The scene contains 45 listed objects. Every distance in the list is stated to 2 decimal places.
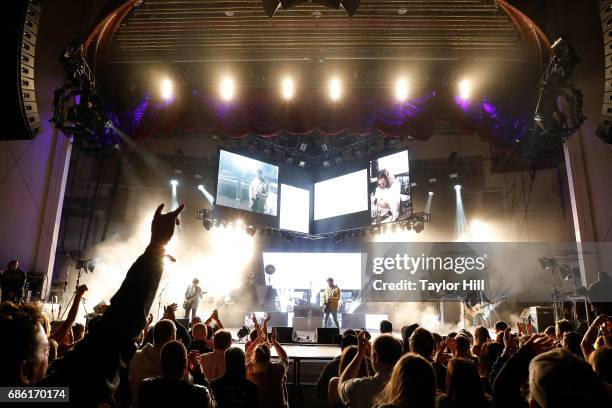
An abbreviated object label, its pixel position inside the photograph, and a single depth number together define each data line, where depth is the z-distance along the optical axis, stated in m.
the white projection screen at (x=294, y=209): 13.55
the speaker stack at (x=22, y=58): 4.08
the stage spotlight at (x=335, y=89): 7.36
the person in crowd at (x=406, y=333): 3.75
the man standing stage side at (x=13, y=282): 5.86
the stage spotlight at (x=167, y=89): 7.38
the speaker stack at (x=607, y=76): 4.40
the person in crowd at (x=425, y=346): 2.54
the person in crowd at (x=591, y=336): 2.72
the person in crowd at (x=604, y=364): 1.91
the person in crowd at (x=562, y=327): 4.09
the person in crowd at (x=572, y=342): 3.11
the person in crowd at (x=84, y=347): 0.90
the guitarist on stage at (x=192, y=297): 10.84
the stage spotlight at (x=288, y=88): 7.38
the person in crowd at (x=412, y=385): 1.59
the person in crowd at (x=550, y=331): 4.18
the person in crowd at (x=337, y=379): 2.94
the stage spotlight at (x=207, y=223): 12.04
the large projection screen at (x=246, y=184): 11.66
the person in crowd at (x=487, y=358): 2.95
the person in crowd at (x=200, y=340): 3.86
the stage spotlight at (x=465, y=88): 7.13
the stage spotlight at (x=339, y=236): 13.45
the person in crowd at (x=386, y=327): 4.16
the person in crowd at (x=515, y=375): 1.63
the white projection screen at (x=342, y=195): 12.77
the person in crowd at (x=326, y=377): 3.56
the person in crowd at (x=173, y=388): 1.84
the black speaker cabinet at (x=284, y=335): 7.38
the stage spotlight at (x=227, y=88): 7.45
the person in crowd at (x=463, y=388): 1.83
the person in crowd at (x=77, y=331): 3.82
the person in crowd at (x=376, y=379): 2.24
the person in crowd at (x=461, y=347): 3.19
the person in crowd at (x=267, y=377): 2.87
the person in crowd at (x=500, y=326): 4.55
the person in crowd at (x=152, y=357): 2.65
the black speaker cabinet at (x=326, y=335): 7.34
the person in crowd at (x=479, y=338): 3.79
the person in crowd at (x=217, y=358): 3.28
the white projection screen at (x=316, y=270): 12.76
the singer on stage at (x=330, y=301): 10.64
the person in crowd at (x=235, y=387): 2.35
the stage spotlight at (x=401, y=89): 7.34
